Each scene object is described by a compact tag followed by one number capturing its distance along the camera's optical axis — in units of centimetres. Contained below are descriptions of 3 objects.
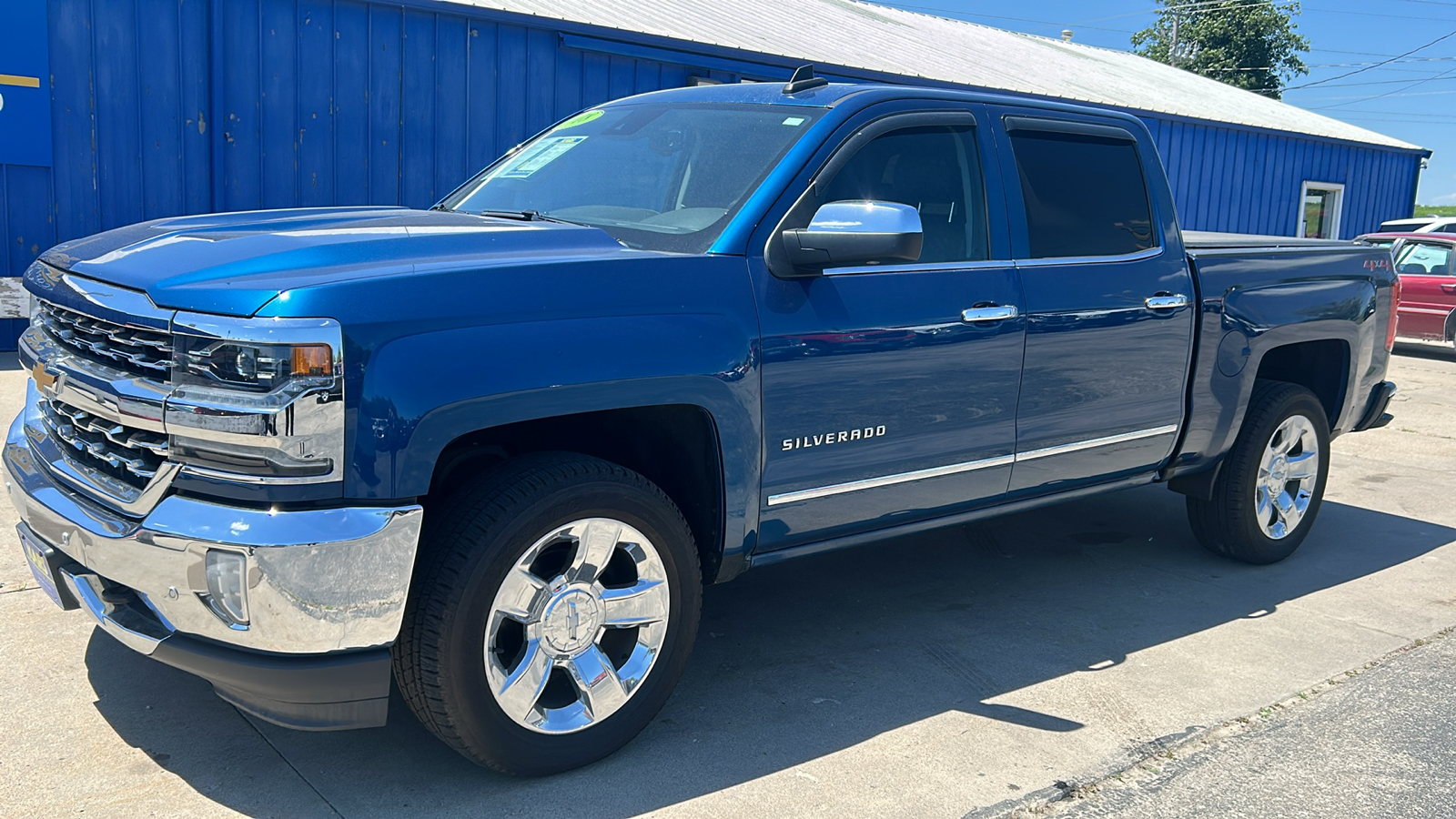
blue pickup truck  262
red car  1401
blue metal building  880
